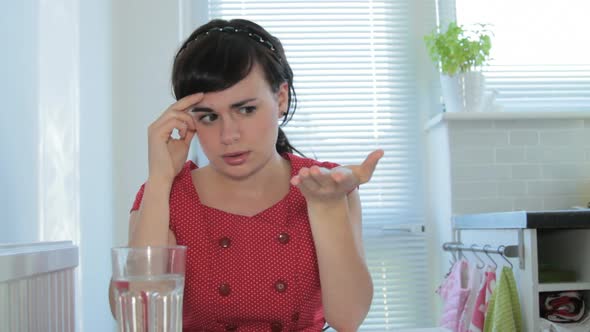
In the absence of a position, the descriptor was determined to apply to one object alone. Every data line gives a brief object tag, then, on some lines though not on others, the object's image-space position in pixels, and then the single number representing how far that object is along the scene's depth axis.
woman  1.07
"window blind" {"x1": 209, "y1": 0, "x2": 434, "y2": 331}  2.77
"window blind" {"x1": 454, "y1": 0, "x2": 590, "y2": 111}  2.80
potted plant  2.61
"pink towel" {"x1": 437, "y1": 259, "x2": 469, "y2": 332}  2.12
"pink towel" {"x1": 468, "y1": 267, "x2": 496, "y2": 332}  1.98
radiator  0.84
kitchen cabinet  1.78
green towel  1.81
